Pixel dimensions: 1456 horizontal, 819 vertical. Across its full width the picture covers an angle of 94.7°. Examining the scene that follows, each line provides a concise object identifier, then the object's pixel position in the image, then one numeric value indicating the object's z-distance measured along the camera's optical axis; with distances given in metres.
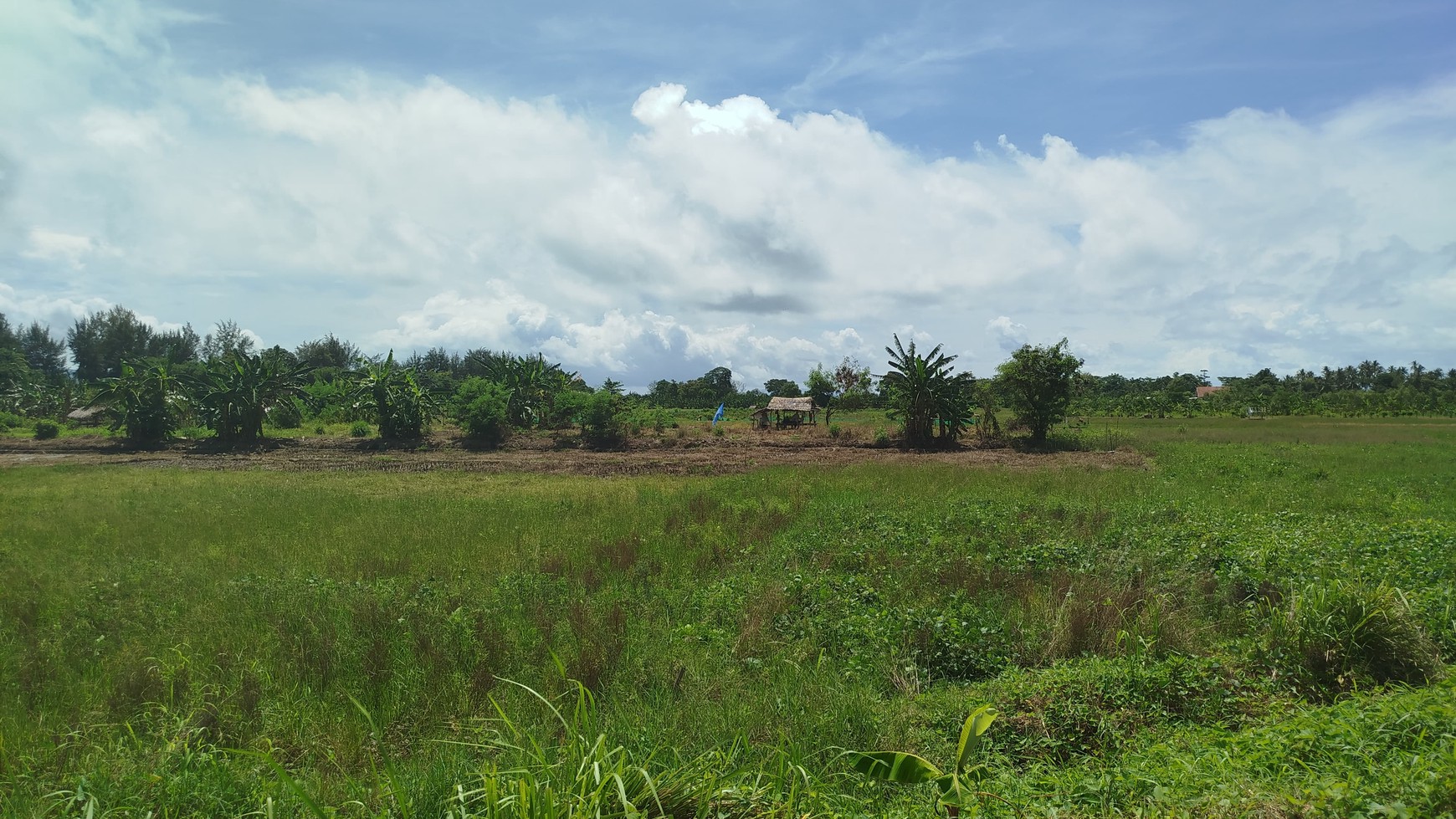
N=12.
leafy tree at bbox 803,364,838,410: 50.44
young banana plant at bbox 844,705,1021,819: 3.03
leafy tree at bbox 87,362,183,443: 32.22
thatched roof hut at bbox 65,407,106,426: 37.91
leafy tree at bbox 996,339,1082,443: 27.75
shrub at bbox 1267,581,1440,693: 4.80
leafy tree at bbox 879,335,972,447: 29.77
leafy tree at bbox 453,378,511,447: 32.25
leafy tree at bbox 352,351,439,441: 33.81
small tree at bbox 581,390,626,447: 32.12
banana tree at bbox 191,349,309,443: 33.31
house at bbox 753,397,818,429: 38.81
